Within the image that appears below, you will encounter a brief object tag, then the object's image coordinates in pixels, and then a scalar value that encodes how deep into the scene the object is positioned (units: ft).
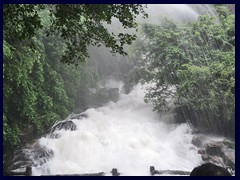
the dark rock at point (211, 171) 16.44
